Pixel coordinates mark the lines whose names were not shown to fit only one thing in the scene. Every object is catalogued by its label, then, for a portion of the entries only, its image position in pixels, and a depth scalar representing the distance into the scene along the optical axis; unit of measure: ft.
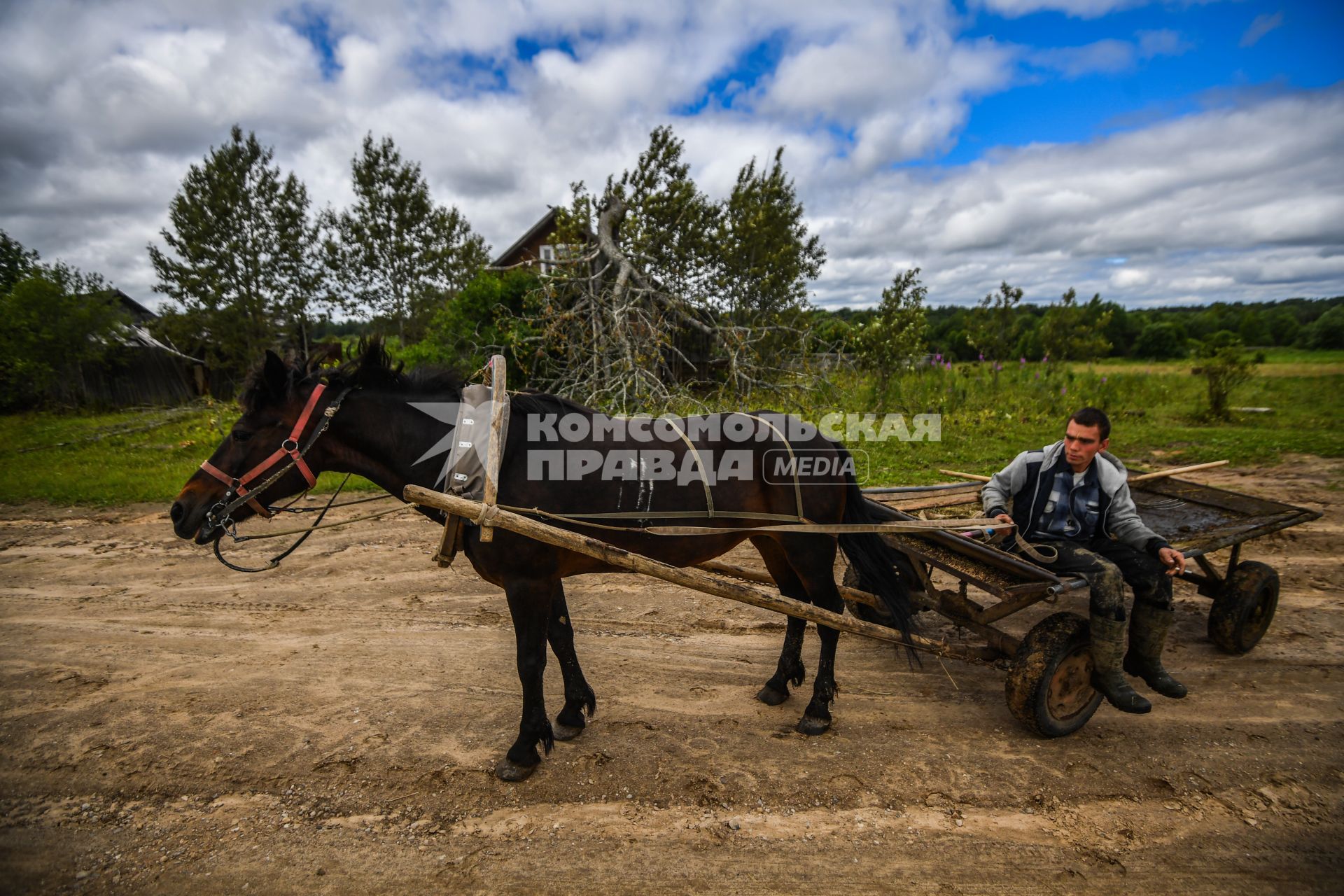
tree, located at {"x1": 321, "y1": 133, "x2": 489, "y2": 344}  62.44
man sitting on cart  9.88
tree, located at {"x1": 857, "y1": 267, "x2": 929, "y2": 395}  35.50
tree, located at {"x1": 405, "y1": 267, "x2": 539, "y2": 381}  34.76
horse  9.19
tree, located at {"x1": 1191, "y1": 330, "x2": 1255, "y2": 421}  37.91
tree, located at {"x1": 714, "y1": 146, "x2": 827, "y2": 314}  37.78
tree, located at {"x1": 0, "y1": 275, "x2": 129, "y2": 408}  54.60
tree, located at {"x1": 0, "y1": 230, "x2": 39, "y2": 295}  66.74
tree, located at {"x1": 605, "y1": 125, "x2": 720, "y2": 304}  35.47
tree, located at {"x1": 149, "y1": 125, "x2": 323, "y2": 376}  59.52
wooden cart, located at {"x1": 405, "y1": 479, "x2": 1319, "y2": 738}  9.40
